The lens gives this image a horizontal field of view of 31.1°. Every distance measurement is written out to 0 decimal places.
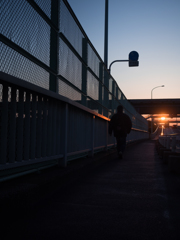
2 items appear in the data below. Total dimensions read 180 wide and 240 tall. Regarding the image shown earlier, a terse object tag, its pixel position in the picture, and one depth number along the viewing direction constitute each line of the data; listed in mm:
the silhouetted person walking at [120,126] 9551
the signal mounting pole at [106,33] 14867
